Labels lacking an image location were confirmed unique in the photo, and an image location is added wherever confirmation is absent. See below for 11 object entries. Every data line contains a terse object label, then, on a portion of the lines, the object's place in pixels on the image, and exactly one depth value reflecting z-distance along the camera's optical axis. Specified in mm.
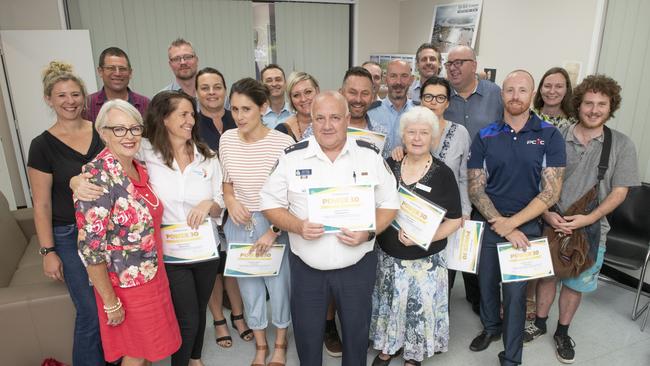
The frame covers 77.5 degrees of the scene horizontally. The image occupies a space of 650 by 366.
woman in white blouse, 1940
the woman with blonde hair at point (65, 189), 1977
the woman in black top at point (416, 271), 2086
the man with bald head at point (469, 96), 2869
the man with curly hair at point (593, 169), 2314
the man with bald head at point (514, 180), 2227
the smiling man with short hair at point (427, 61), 3512
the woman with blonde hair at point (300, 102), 2504
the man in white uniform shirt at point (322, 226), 1854
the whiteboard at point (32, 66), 4617
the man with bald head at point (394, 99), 2879
